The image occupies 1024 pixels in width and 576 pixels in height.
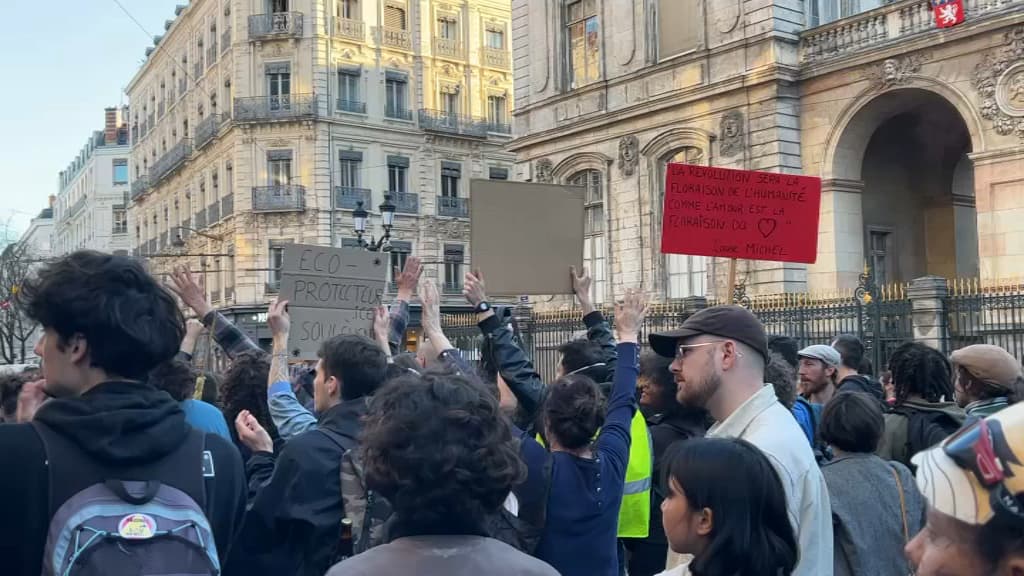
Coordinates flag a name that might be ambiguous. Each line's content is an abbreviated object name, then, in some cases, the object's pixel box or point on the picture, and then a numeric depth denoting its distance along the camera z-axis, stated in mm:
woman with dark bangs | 2559
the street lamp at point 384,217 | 18938
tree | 42922
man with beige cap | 5012
